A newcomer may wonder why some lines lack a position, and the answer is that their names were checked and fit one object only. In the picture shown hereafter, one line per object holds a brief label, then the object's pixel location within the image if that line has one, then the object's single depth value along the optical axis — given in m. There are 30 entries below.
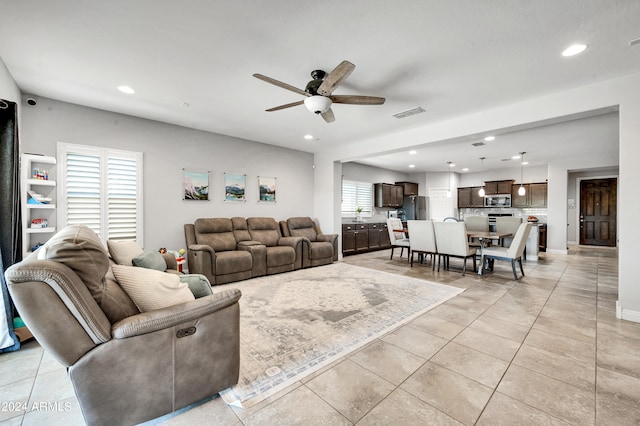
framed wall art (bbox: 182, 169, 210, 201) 4.75
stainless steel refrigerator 9.22
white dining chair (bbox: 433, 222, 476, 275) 4.64
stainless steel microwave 8.80
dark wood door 7.97
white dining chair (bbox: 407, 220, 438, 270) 5.11
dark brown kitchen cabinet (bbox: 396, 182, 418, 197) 9.42
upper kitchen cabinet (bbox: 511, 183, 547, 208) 8.27
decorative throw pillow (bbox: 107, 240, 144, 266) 2.48
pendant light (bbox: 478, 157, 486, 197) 8.92
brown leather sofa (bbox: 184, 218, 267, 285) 4.05
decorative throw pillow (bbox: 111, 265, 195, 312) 1.53
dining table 4.64
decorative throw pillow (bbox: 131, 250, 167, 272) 2.35
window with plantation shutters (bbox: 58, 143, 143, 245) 3.71
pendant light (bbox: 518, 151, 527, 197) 6.93
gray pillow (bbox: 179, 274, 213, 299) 1.85
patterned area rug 1.90
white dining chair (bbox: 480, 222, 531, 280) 4.32
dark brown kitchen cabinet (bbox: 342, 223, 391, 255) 6.88
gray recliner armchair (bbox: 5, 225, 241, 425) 1.13
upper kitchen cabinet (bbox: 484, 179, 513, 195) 8.75
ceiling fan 2.39
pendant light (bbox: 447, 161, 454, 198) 7.96
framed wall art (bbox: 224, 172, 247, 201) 5.30
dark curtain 2.32
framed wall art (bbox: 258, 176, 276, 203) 5.79
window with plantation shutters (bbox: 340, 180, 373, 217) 7.76
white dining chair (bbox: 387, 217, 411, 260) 5.98
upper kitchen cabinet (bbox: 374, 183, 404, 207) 8.48
